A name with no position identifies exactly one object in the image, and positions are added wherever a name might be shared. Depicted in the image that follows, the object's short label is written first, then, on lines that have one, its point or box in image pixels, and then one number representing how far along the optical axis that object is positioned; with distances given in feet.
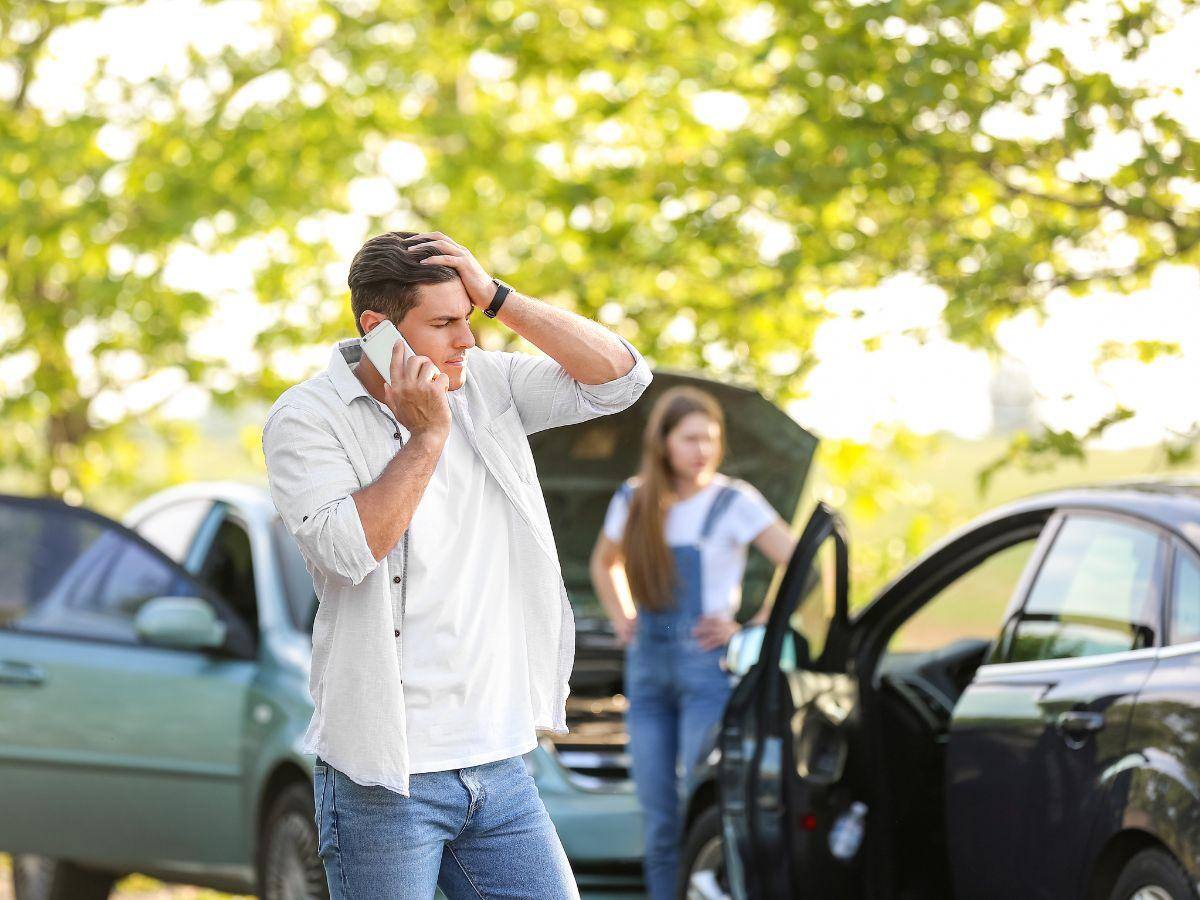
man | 19.82
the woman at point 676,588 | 39.06
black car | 25.92
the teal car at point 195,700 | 41.14
